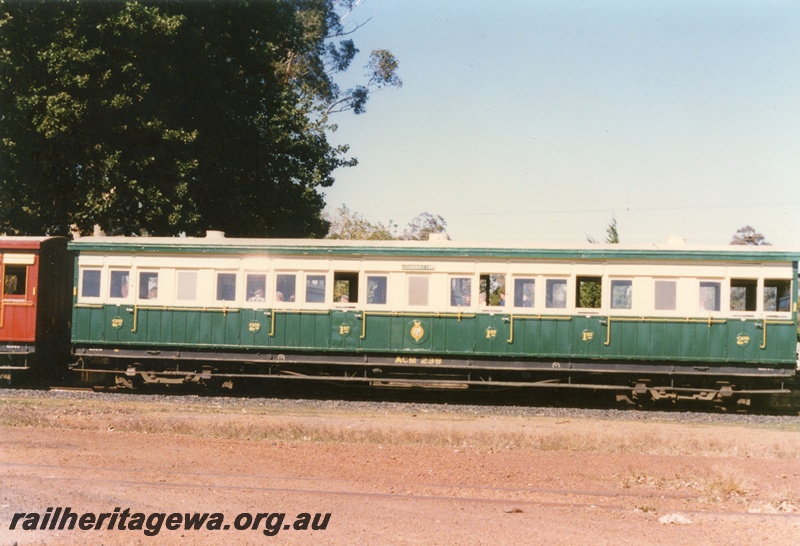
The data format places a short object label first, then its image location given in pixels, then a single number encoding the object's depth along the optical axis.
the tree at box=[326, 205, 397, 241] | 54.46
